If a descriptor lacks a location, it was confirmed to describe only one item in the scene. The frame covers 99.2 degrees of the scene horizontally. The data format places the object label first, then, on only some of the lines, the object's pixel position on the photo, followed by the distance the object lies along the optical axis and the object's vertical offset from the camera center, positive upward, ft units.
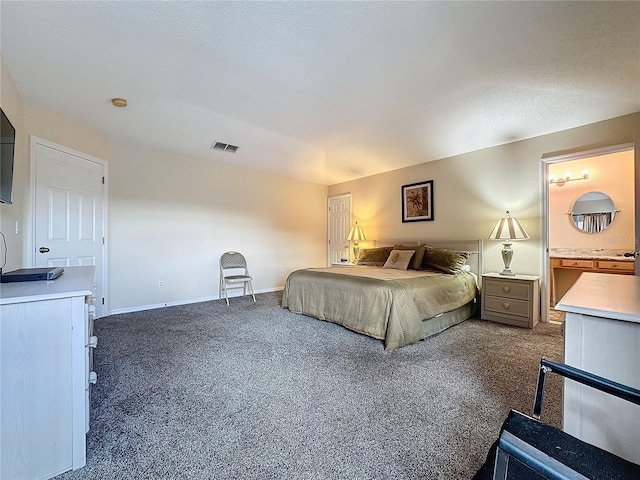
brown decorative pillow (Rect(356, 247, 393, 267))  14.55 -0.85
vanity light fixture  13.84 +3.29
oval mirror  13.12 +1.41
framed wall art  14.73 +2.18
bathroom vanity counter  12.47 -1.15
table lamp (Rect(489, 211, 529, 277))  11.13 +0.27
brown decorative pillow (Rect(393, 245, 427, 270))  12.70 -0.81
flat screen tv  5.75 +1.87
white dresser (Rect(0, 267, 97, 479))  3.59 -1.92
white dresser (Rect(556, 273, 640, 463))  3.02 -1.45
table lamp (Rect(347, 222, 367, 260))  17.63 +0.32
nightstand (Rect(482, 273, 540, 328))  10.33 -2.34
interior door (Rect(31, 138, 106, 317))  9.42 +1.24
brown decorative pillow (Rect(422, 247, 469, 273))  11.73 -0.85
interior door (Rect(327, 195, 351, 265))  19.51 +1.04
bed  8.64 -1.98
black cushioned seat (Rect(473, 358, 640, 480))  1.82 -1.99
